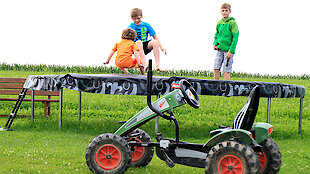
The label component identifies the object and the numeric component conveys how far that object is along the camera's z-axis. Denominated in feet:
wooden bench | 36.06
